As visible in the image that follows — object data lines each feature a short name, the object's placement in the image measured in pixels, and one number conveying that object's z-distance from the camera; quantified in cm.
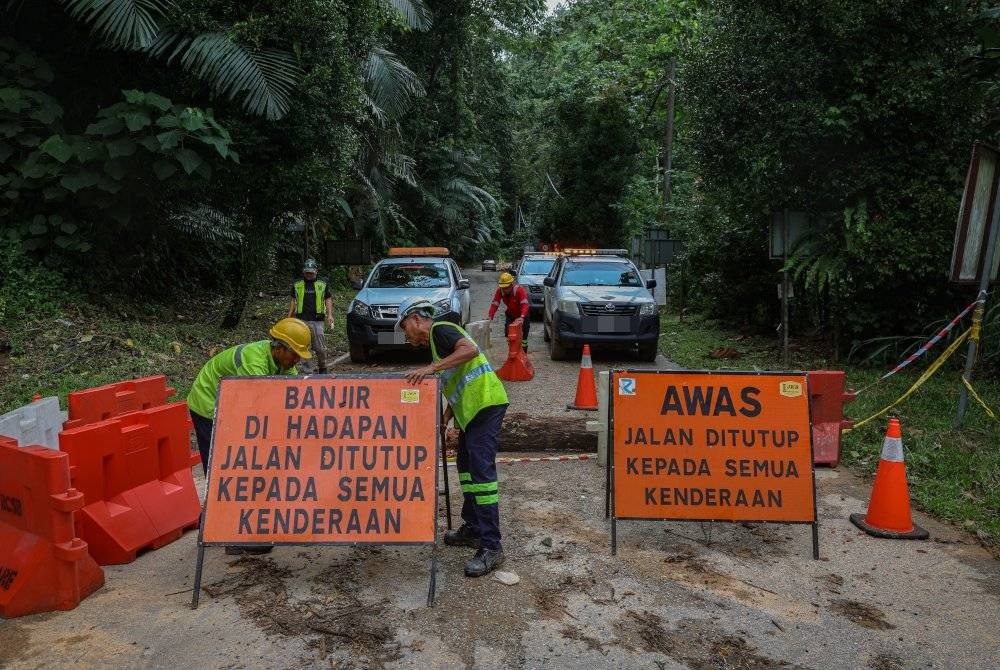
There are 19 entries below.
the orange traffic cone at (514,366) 1038
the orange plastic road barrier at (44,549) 383
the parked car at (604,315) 1166
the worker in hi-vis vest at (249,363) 464
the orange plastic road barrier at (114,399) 521
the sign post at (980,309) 677
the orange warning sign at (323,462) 411
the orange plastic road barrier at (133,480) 438
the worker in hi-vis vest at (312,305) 1049
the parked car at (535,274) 1848
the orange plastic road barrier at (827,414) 627
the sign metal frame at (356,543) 393
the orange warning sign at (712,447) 466
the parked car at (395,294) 1135
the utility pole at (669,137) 2177
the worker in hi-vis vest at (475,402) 436
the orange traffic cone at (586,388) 857
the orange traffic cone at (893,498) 485
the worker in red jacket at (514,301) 1131
